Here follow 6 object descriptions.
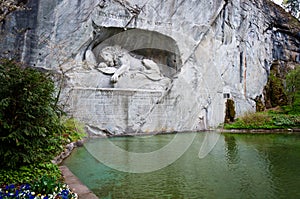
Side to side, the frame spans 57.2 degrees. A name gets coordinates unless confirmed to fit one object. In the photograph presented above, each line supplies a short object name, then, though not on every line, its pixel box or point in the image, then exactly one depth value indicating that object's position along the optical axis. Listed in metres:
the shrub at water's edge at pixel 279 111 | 14.84
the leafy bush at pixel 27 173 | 4.00
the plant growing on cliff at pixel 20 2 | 10.64
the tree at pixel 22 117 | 4.07
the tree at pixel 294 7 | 29.83
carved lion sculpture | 12.89
